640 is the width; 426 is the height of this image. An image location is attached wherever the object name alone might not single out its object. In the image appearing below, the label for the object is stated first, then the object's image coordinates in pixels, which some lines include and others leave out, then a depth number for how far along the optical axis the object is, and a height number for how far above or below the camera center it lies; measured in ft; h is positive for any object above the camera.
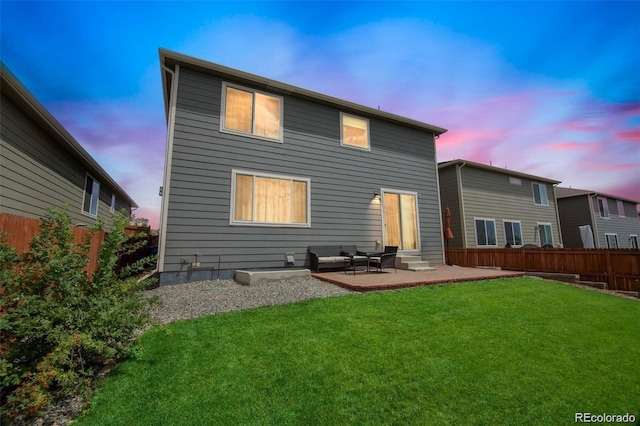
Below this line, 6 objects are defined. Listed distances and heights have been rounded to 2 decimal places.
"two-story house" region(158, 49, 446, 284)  24.73 +7.56
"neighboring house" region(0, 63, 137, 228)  19.73 +8.24
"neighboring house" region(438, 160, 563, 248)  49.90 +7.92
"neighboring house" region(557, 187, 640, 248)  70.69 +7.54
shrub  8.02 -2.11
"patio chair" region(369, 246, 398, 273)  26.86 -1.22
